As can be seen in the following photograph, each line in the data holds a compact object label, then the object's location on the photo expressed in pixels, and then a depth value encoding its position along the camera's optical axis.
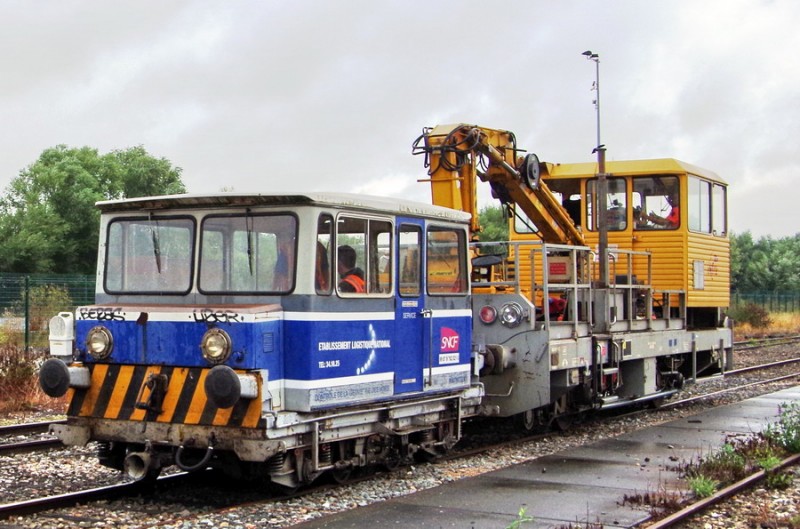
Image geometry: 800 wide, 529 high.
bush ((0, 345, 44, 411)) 14.84
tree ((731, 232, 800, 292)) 75.38
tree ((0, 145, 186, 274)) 44.53
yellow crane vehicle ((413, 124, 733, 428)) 12.05
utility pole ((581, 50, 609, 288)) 14.08
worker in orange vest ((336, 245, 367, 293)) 8.88
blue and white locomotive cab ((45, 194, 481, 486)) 8.25
